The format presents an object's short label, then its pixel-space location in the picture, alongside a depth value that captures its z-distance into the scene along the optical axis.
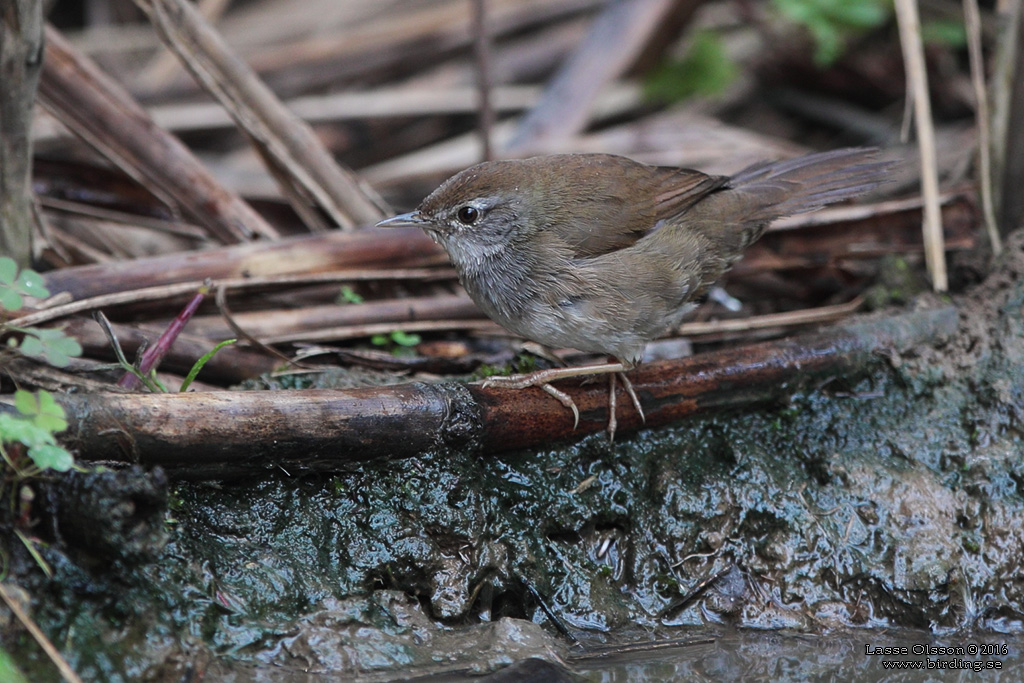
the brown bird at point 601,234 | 7.56
